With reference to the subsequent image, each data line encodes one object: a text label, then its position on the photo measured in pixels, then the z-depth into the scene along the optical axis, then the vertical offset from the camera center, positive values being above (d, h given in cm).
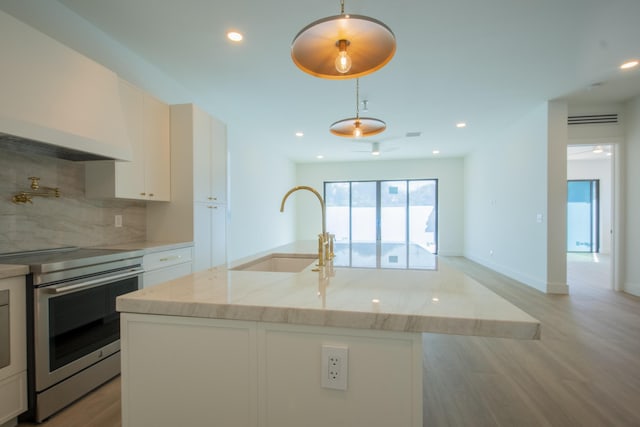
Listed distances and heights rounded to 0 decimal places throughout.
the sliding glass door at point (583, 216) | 841 -16
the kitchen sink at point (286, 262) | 205 -36
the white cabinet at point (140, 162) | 237 +47
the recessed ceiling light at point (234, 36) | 250 +155
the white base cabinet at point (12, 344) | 151 -71
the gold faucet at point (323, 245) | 159 -19
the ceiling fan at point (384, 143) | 541 +147
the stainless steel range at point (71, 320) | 162 -67
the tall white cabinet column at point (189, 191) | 295 +23
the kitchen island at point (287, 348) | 84 -43
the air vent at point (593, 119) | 427 +138
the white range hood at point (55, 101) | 160 +72
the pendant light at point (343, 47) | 125 +78
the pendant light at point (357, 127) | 274 +83
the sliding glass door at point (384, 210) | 809 +4
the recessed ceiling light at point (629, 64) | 306 +158
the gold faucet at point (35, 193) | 195 +15
